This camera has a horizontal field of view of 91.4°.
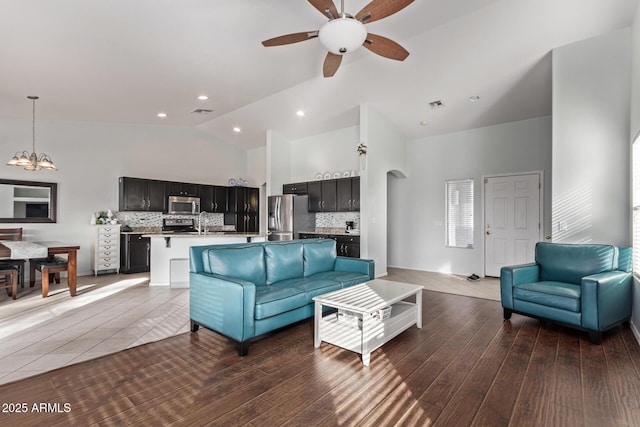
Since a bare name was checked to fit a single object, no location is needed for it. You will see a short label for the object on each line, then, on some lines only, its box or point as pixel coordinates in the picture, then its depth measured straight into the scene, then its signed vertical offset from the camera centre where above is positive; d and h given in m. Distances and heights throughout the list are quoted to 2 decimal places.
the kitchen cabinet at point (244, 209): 8.54 +0.13
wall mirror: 5.66 +0.23
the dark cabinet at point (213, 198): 7.99 +0.40
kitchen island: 5.17 -0.69
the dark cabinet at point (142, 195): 6.72 +0.42
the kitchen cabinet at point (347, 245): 6.07 -0.62
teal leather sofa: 2.65 -0.74
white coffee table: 2.54 -0.96
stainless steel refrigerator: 7.05 -0.06
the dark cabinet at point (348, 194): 6.27 +0.41
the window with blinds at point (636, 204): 3.15 +0.10
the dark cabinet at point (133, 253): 6.45 -0.84
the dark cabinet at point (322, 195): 6.74 +0.41
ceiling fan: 2.59 +1.68
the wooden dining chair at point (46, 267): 4.49 -0.79
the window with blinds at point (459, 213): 6.35 +0.02
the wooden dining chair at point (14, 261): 4.72 -0.74
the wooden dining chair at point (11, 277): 4.34 -0.90
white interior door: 5.65 -0.11
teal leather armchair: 2.91 -0.76
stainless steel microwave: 7.40 +0.20
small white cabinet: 6.21 -0.71
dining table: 4.32 -0.54
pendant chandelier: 4.70 +0.77
